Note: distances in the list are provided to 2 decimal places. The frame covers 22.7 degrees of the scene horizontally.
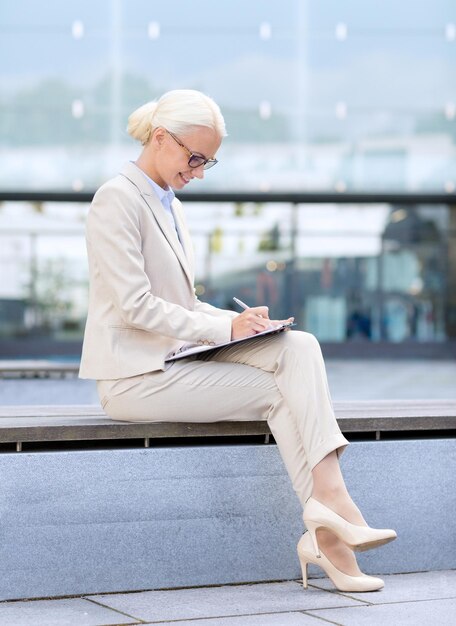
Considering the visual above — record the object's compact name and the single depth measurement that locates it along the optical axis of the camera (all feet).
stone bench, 12.67
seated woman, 12.60
